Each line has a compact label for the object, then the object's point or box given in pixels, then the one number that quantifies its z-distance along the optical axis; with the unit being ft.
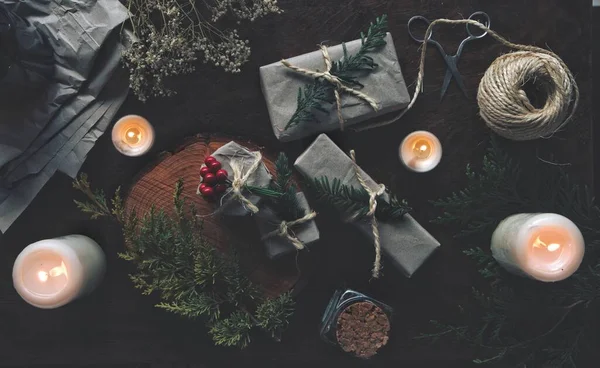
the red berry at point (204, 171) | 3.50
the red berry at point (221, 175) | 3.48
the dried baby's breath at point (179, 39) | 3.77
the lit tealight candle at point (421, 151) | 3.86
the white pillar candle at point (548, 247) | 3.47
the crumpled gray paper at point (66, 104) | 3.73
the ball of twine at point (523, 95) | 3.61
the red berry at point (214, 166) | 3.47
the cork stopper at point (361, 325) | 3.66
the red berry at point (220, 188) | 3.53
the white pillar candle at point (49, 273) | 3.51
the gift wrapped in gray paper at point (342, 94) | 3.77
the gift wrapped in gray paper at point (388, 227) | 3.77
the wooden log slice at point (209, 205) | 3.84
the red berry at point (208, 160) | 3.48
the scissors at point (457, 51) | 3.99
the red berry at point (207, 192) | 3.47
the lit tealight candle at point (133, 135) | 3.80
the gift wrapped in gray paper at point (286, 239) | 3.74
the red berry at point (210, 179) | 3.47
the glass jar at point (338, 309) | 3.72
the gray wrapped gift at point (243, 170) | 3.60
